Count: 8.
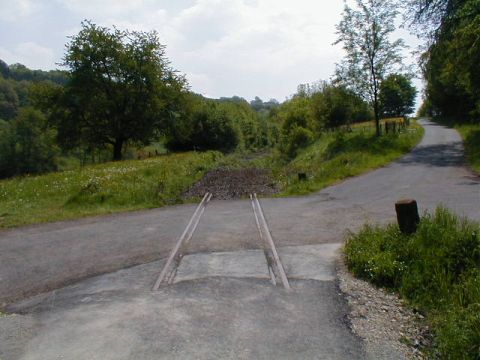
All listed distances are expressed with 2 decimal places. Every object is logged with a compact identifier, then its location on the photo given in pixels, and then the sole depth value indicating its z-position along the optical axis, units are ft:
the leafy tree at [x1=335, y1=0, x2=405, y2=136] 84.94
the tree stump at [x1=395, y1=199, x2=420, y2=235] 24.41
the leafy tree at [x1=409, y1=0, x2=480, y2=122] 64.03
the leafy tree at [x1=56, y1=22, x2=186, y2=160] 128.88
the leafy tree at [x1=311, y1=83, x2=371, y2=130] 145.48
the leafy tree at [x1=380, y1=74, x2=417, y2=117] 247.09
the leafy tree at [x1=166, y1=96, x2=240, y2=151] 163.22
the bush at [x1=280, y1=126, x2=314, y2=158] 128.16
